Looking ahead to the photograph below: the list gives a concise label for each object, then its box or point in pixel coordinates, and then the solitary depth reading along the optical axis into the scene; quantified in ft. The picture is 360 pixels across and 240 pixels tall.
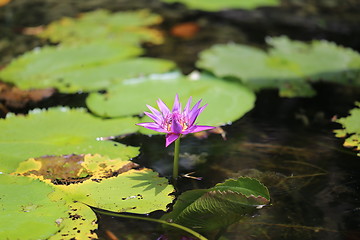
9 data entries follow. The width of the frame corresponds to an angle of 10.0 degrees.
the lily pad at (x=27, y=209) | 10.10
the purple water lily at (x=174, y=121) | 10.29
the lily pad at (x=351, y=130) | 10.67
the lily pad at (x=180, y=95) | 10.91
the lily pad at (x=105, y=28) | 11.95
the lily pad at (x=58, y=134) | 10.57
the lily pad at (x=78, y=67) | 11.24
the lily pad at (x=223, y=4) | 12.30
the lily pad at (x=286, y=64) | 11.29
